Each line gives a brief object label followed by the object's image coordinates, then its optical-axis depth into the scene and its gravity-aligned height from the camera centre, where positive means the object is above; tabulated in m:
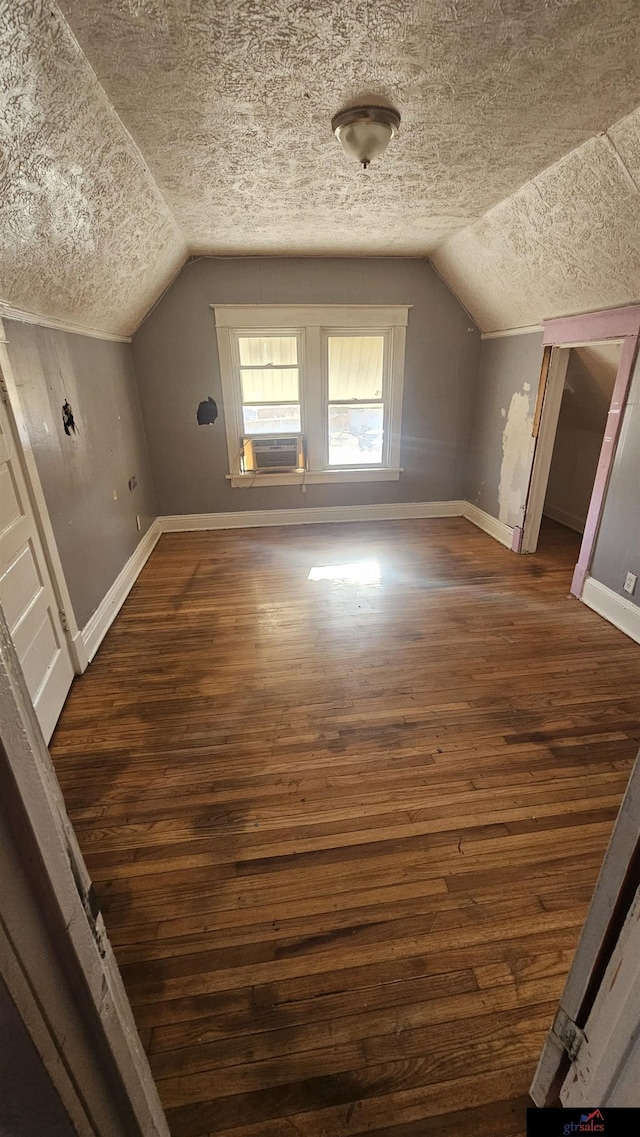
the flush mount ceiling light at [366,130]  1.94 +1.00
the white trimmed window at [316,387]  4.60 -0.04
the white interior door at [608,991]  0.71 -0.95
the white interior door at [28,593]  2.10 -0.90
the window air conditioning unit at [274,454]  4.96 -0.69
